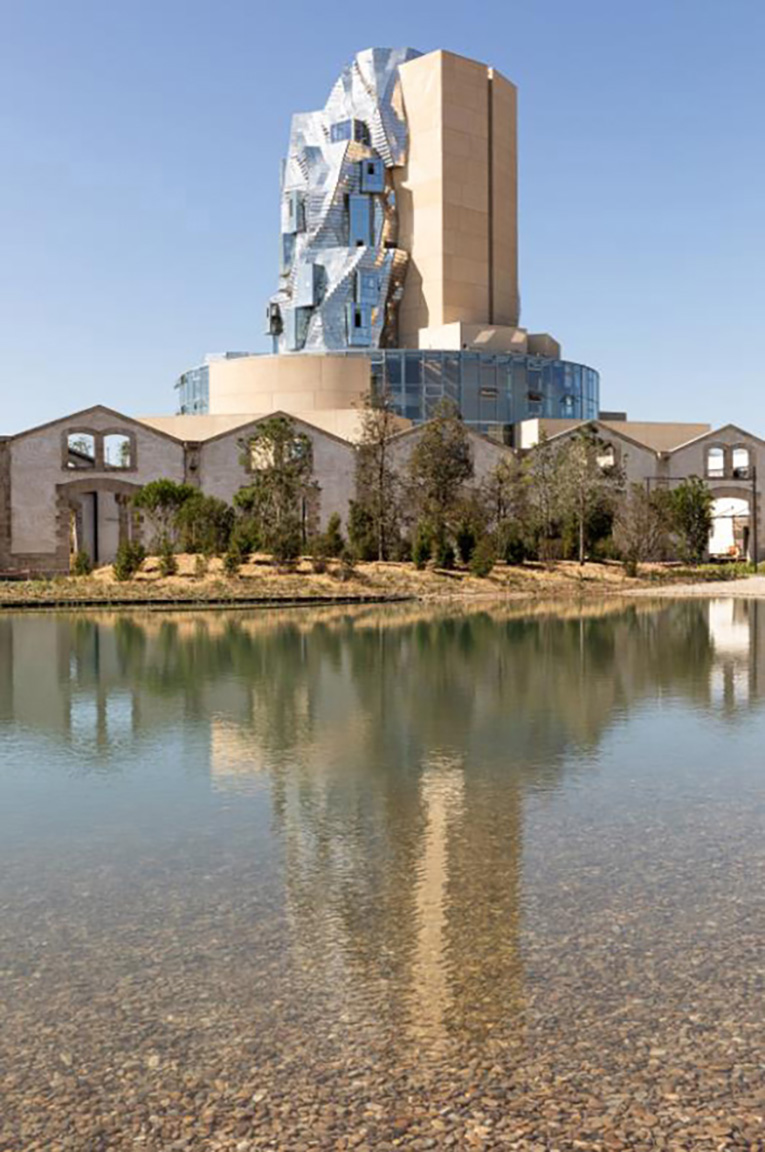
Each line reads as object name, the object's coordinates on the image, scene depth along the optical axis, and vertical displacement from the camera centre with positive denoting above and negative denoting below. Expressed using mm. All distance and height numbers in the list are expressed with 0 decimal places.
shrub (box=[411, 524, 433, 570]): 49978 +807
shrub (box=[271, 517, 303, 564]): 47594 +1001
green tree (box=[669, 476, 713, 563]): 61562 +2481
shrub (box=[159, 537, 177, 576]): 46469 +266
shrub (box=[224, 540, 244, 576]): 45656 +278
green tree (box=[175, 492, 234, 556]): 50969 +2015
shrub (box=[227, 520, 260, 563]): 48719 +1241
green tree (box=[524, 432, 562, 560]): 56156 +3664
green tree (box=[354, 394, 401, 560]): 52719 +4404
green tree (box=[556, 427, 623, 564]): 55662 +3854
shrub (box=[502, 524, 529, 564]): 52438 +858
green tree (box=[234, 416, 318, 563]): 48562 +3661
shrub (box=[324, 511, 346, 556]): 50012 +1210
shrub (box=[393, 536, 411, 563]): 52219 +712
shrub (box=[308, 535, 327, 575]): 48031 +614
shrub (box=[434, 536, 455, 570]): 50031 +533
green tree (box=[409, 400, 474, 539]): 55031 +4821
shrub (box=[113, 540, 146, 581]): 45844 +318
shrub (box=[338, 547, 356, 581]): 47031 +121
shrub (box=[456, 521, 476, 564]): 51781 +1091
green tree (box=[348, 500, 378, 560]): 51562 +1615
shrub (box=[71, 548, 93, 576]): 48594 +224
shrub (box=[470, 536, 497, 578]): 49062 +246
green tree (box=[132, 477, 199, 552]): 52438 +3124
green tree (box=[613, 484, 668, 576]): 57531 +2005
